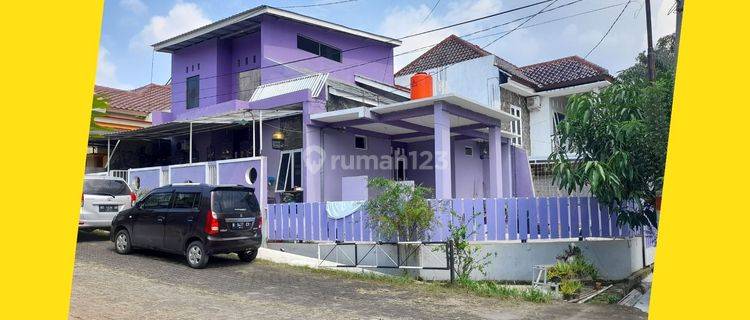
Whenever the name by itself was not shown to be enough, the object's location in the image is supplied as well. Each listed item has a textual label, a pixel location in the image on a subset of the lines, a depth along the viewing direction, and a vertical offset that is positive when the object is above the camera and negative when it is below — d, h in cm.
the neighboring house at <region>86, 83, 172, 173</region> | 1819 +353
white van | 1145 +10
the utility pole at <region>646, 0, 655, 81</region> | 1302 +429
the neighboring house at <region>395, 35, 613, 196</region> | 2033 +470
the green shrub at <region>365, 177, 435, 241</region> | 1034 -15
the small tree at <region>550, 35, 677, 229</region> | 766 +86
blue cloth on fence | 1133 -10
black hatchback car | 934 -33
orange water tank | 1381 +306
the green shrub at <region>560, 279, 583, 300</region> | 833 -138
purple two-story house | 1364 +234
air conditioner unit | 2222 +420
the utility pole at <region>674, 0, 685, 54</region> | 562 +200
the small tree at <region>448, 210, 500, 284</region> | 947 -90
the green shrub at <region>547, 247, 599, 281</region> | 891 -114
